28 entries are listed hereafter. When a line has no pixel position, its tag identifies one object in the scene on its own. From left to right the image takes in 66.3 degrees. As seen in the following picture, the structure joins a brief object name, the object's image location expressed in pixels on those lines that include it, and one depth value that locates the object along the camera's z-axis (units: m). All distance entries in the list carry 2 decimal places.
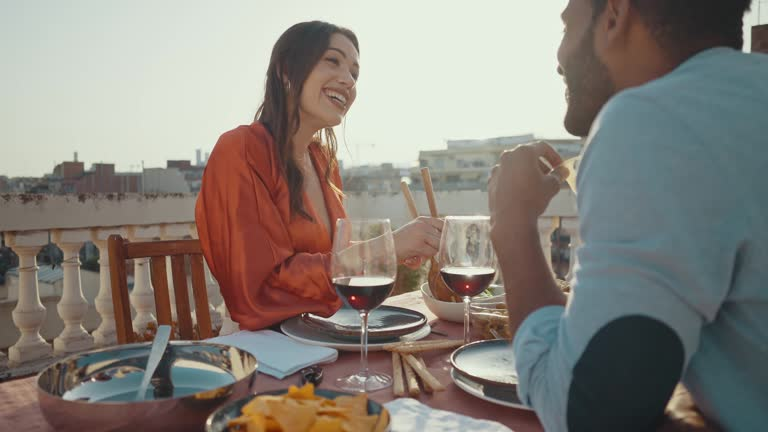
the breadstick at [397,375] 1.04
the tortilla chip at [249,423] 0.68
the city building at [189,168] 42.78
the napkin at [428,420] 0.86
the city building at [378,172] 35.65
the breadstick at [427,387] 1.06
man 0.59
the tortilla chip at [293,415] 0.67
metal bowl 0.74
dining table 0.92
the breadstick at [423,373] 1.05
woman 1.87
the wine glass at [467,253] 1.29
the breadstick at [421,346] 1.24
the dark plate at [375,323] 1.36
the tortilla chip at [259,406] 0.70
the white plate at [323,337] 1.29
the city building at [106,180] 37.75
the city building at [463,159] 53.03
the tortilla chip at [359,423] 0.69
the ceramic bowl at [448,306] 1.60
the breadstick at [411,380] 1.04
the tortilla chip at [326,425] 0.68
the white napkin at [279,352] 1.15
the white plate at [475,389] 0.95
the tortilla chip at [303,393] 0.76
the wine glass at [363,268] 1.11
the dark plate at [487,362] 1.03
